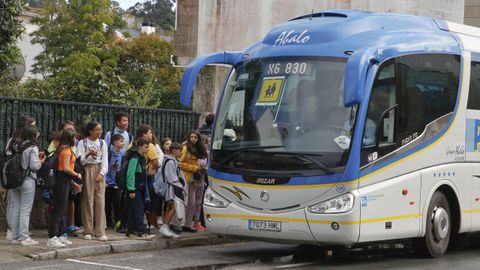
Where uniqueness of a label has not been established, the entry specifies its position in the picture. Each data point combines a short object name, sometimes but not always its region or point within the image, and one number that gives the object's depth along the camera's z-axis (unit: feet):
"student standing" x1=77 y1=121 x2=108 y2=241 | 46.39
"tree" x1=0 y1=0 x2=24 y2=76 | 66.90
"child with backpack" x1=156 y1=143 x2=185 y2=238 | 49.34
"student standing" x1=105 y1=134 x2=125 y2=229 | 50.29
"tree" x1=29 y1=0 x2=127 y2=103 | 179.31
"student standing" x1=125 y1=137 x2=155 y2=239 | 47.60
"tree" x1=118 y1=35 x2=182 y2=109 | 197.98
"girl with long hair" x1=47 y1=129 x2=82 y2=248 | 43.62
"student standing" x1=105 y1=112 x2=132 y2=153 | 50.73
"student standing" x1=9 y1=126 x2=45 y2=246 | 43.37
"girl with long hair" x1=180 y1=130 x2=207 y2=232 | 51.62
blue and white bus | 40.60
